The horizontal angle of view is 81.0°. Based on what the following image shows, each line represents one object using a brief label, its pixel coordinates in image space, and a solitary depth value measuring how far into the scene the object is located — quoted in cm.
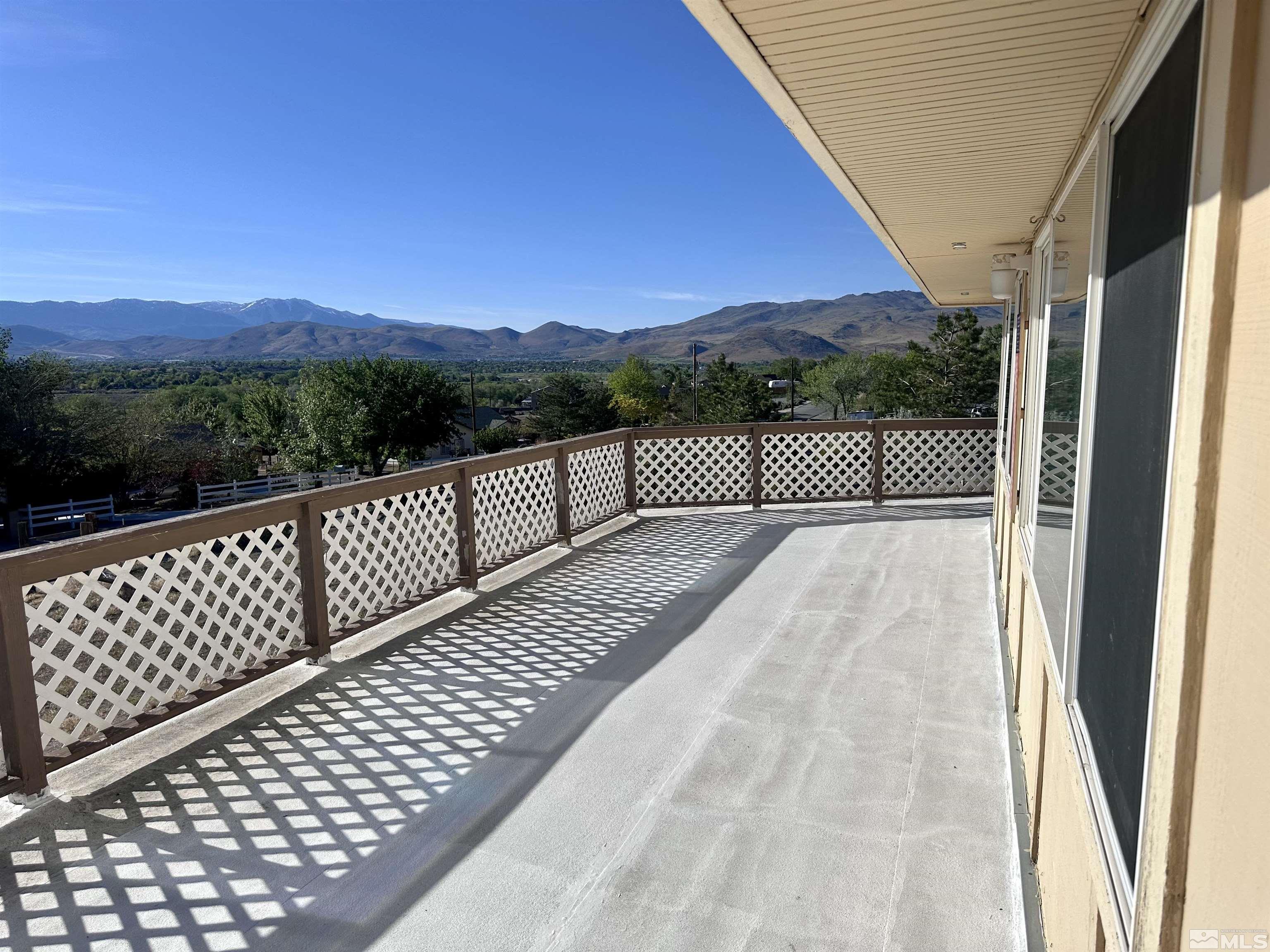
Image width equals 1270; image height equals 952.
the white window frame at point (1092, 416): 100
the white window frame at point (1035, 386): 285
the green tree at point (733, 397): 5425
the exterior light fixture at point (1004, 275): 513
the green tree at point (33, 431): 3469
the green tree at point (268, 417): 5150
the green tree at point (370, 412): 4719
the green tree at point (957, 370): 3903
